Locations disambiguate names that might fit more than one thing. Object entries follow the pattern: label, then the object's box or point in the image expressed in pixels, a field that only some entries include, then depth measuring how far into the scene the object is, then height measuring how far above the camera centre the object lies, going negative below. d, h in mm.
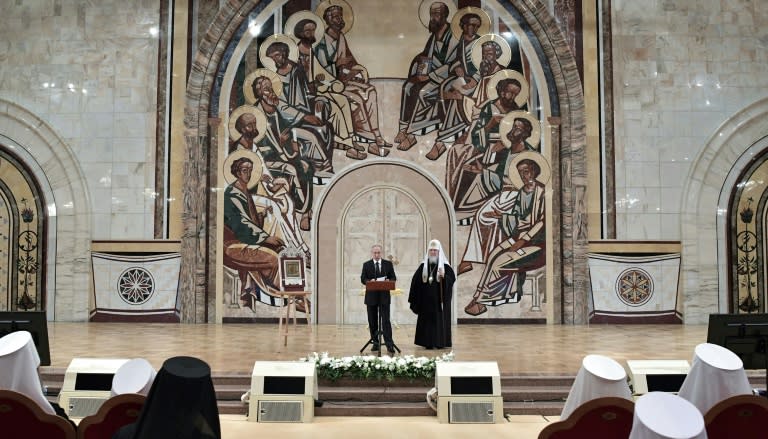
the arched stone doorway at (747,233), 14383 +213
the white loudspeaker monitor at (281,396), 6414 -1282
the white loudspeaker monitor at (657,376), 6434 -1116
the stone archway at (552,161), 14531 +1653
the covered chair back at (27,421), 3594 -839
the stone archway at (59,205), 14570 +715
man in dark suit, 9594 -709
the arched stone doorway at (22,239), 14523 +62
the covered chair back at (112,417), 3719 -849
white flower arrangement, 7555 -1233
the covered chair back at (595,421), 3570 -825
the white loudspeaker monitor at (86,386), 6293 -1193
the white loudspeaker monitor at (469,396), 6426 -1282
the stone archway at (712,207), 14453 +705
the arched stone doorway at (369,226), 14695 +328
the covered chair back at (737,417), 3492 -786
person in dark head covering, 2439 -529
